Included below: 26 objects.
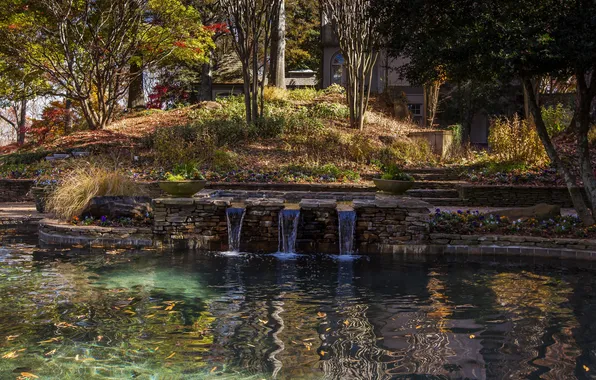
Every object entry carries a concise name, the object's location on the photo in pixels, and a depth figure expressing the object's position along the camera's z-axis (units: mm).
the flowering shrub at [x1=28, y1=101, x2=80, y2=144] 27250
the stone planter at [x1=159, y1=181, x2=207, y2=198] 10039
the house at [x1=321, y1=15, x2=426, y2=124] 29656
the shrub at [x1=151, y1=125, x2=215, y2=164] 16719
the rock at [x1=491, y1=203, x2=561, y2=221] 10305
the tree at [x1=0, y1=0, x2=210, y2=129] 19750
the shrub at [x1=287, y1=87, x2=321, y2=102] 23222
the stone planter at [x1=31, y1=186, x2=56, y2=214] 12648
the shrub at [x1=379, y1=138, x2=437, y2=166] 16641
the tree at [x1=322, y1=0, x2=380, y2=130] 19500
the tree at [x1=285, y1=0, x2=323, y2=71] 31312
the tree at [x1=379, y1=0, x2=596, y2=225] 8375
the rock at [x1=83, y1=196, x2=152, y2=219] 10539
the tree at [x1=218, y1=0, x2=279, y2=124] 18188
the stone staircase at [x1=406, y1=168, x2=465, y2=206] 13219
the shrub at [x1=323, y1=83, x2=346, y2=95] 24734
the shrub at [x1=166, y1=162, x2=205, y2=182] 10420
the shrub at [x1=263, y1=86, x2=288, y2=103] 22391
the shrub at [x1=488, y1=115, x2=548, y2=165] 15047
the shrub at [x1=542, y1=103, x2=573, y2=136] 18686
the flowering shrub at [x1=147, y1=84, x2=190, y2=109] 29844
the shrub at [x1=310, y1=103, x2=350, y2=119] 21016
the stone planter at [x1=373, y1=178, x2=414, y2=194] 10867
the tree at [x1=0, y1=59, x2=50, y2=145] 21734
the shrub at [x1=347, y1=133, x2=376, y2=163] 16766
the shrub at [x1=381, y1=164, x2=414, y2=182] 10963
